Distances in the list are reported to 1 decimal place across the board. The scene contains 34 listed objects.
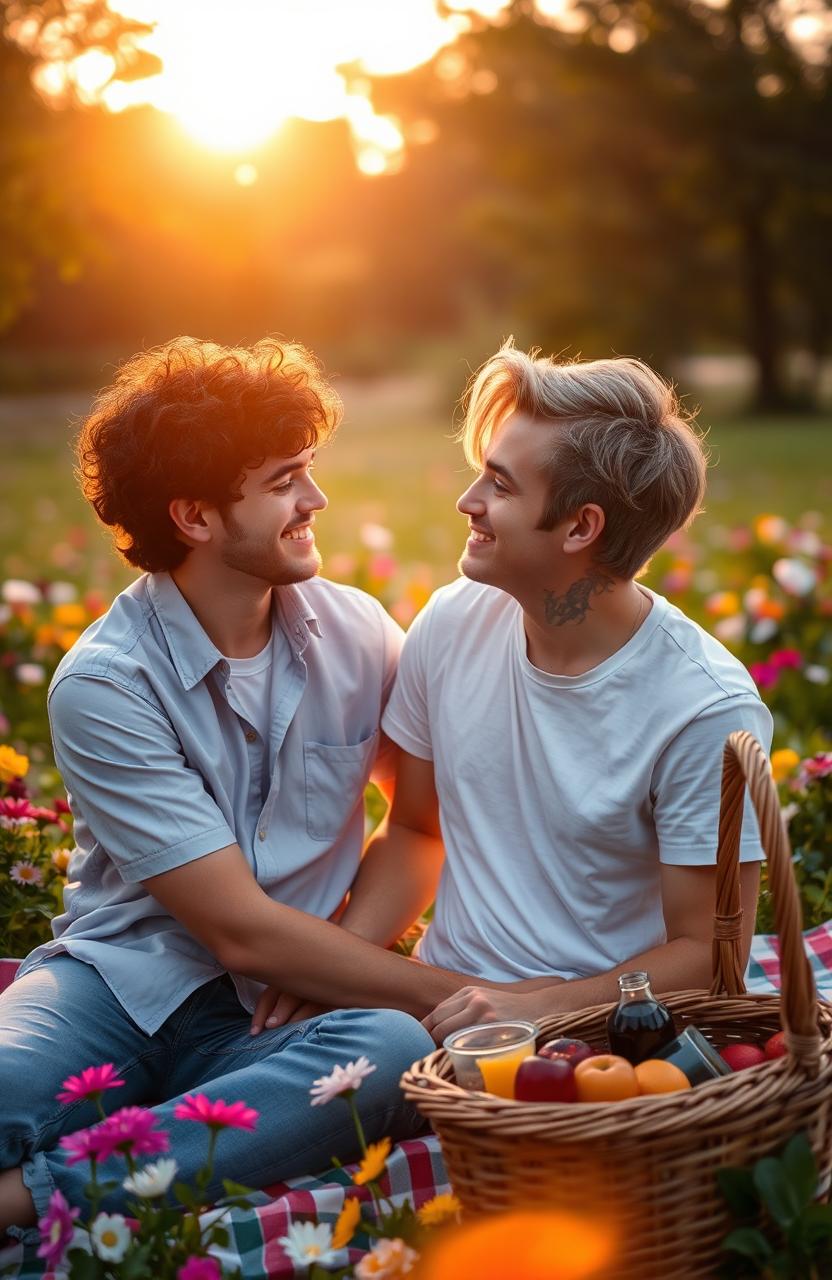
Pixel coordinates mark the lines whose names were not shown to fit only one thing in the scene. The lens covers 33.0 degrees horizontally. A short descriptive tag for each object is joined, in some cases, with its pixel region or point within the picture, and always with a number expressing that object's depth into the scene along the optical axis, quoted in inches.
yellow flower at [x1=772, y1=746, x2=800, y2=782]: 169.3
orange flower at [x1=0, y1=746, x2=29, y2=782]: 147.4
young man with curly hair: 110.3
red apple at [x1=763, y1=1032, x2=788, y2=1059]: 99.0
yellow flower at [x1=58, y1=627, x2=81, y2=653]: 217.2
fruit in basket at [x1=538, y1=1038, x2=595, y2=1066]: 97.0
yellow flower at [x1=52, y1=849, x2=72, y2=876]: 148.8
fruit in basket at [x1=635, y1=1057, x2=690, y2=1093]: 92.2
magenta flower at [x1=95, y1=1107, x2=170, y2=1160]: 87.1
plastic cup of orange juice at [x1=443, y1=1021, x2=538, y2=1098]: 95.3
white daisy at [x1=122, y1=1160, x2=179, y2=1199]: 86.8
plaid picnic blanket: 100.0
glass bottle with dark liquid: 98.8
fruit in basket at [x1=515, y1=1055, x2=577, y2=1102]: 91.0
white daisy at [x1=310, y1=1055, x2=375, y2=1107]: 92.1
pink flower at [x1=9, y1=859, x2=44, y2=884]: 145.8
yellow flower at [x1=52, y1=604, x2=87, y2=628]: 223.0
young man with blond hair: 115.6
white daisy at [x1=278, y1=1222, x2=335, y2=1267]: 89.1
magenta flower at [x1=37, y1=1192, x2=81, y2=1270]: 90.0
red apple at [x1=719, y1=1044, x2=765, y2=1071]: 100.3
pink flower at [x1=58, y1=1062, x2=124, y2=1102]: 92.2
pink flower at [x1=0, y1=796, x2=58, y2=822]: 147.0
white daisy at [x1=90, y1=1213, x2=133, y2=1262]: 89.2
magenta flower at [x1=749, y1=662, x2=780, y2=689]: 198.7
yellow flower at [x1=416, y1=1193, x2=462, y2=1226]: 89.0
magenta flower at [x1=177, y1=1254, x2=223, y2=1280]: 87.0
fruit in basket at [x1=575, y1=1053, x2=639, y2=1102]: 91.1
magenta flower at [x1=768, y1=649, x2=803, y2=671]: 204.4
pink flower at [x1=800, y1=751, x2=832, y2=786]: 157.5
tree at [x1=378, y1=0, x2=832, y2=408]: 946.7
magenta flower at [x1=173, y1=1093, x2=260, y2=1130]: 87.4
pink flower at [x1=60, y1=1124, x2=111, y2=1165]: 87.0
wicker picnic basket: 85.6
